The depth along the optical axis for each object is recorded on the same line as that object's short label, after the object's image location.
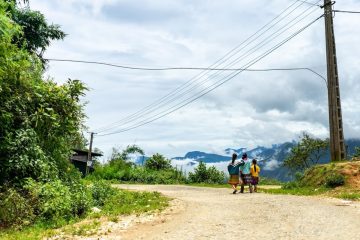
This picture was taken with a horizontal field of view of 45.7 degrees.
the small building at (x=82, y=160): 56.88
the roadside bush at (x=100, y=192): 16.64
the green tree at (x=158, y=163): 50.06
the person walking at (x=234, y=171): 19.53
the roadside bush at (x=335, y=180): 20.34
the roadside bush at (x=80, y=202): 13.59
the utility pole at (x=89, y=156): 53.65
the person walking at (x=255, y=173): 20.38
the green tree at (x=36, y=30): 26.08
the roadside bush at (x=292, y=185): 24.16
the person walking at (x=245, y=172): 19.70
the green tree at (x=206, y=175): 41.69
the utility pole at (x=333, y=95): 23.08
